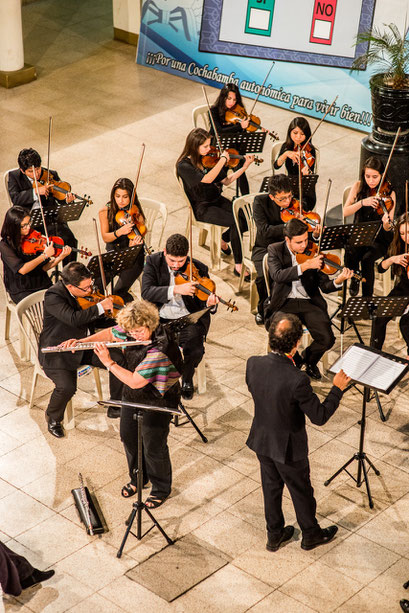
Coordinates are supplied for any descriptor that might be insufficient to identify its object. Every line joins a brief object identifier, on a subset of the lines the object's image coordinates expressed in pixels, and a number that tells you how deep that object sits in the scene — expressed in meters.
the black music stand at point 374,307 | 9.99
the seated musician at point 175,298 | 11.24
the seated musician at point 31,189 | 13.27
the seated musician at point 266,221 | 12.48
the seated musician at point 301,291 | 11.45
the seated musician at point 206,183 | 13.57
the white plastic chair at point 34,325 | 11.22
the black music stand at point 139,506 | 8.74
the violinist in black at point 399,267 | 11.39
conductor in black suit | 8.63
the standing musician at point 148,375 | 9.17
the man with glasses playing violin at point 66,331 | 10.60
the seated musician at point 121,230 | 12.48
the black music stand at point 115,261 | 11.18
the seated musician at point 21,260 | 11.85
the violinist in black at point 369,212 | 12.82
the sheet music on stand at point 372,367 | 8.90
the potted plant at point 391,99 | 14.56
